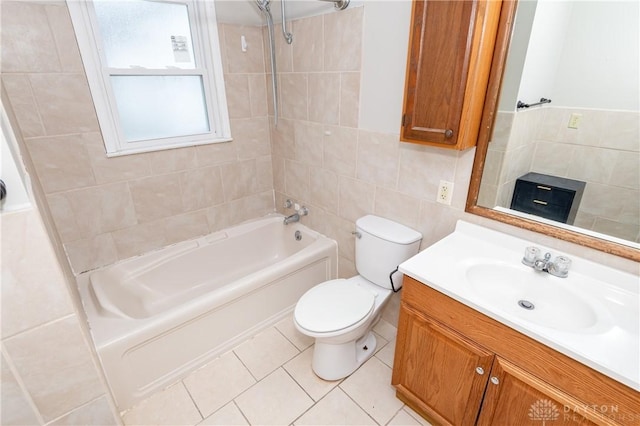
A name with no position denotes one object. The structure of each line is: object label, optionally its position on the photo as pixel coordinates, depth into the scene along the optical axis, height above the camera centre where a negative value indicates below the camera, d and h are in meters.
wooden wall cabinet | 1.12 +0.08
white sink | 0.89 -0.68
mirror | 1.13 -0.10
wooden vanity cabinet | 0.89 -0.90
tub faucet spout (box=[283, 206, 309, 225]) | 2.48 -0.92
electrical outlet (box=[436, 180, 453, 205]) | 1.52 -0.46
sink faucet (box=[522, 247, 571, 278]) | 1.18 -0.62
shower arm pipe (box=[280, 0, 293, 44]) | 1.99 +0.36
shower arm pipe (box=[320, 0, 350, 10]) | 1.65 +0.44
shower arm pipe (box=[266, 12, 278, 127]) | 2.09 +0.14
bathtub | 1.56 -1.18
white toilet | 1.55 -1.03
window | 1.74 +0.14
